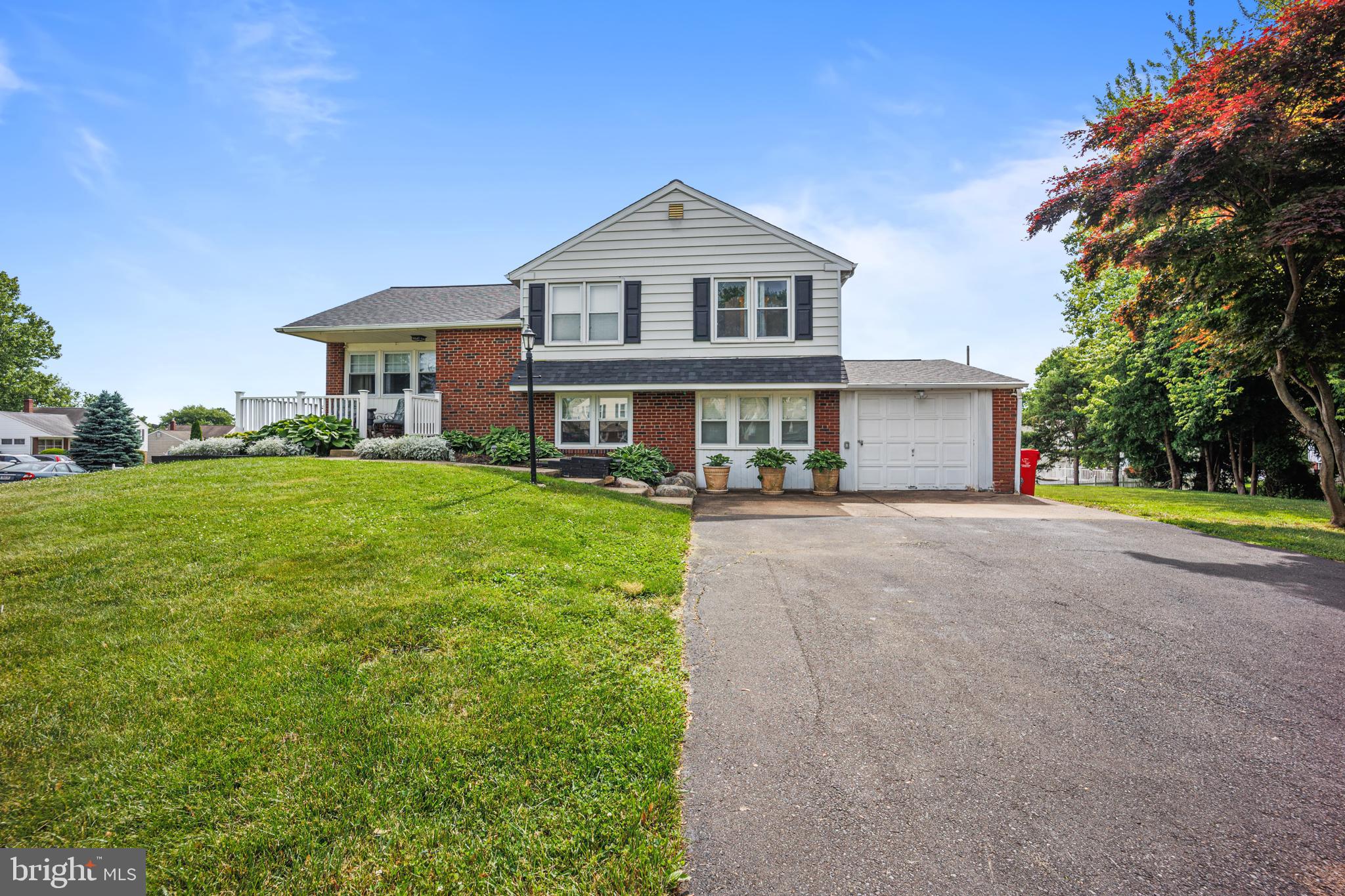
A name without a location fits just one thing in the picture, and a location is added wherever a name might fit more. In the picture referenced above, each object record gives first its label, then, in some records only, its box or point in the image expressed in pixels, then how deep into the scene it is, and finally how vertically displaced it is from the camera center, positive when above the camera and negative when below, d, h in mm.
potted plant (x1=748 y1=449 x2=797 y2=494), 13078 -326
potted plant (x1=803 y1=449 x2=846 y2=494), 13109 -369
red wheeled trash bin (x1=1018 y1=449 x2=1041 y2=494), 13586 -449
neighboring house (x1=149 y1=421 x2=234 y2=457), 49000 +1298
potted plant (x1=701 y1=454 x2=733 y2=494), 13234 -562
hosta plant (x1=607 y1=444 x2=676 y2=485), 12250 -258
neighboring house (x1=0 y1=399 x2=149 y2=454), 39469 +1438
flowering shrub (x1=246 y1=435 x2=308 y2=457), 11633 +63
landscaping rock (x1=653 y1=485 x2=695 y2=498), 11375 -800
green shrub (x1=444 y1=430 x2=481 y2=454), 13406 +238
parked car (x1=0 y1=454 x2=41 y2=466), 19453 -301
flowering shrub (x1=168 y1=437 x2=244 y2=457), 11625 +72
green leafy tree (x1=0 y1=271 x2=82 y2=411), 43719 +8130
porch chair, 13641 +702
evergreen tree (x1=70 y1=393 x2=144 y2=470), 23203 +600
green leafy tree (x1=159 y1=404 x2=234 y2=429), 86812 +5661
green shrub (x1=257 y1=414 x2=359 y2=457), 12320 +411
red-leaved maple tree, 7891 +3972
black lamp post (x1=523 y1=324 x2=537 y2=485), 9156 +681
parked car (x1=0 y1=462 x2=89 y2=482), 17672 -677
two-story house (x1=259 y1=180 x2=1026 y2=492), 13523 +2058
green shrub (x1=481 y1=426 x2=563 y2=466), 11984 +112
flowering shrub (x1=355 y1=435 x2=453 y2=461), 11695 +54
